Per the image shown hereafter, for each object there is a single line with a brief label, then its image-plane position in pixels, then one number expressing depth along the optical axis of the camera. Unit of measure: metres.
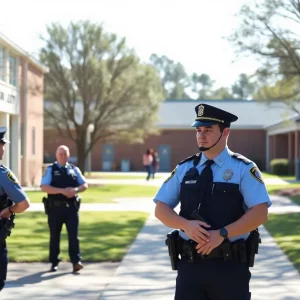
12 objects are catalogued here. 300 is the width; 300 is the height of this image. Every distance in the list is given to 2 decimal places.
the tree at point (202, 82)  152.38
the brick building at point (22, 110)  29.61
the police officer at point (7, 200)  6.61
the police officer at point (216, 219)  4.91
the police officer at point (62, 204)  10.68
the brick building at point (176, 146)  58.06
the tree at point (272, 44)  28.00
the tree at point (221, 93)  134.12
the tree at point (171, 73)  146.00
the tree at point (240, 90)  143.75
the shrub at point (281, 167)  48.25
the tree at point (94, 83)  37.19
